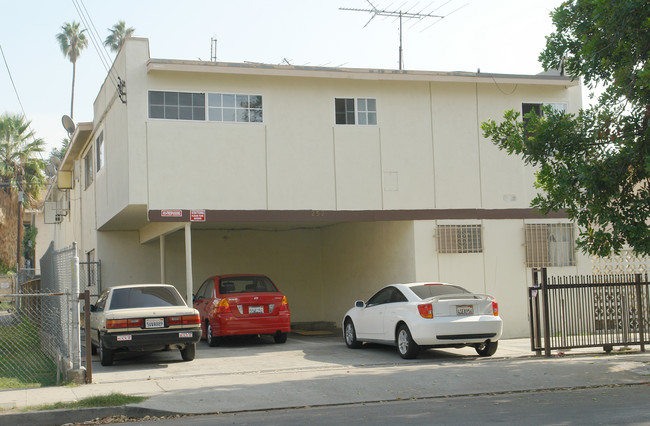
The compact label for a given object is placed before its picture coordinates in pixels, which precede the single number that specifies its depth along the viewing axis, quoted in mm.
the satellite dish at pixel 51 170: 30141
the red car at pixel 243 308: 15625
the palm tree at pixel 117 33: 61875
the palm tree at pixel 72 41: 59250
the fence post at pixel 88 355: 10742
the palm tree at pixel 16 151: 41125
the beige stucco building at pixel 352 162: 16359
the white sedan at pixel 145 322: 12352
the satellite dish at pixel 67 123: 23812
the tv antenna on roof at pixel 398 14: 19891
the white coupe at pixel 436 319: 12680
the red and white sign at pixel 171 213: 16067
